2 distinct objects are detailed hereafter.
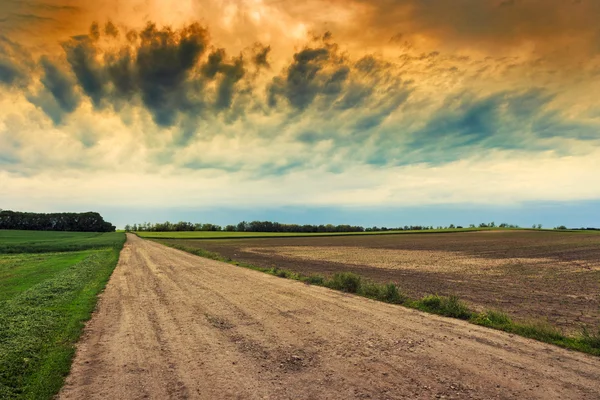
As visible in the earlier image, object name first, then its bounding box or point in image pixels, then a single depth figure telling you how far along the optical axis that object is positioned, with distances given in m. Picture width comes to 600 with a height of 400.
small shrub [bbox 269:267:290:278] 21.87
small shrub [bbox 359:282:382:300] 14.72
